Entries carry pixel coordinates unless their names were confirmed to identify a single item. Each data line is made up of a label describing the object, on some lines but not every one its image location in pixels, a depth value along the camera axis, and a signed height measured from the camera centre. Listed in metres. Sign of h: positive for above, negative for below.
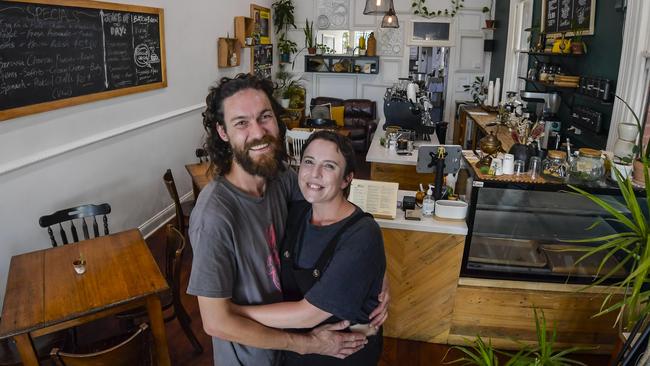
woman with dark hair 1.34 -0.53
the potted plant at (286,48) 8.54 +0.58
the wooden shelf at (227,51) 5.90 +0.36
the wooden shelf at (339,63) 8.46 +0.32
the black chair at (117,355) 1.71 -1.07
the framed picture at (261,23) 7.29 +0.93
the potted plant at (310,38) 8.45 +0.78
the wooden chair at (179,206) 3.57 -1.13
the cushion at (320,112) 7.42 -0.51
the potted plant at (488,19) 7.95 +1.14
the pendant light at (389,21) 5.57 +0.73
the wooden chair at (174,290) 2.54 -1.23
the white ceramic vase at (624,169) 2.44 -0.44
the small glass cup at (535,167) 2.58 -0.46
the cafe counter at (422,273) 2.76 -1.16
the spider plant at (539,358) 1.90 -1.13
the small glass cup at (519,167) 2.61 -0.47
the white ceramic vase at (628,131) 2.63 -0.26
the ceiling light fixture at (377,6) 4.96 +0.81
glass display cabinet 2.67 -0.88
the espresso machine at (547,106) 5.20 -0.25
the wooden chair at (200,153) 4.17 -0.68
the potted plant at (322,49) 8.56 +0.58
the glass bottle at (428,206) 2.86 -0.76
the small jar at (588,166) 2.48 -0.43
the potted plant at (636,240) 1.39 -0.50
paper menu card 2.77 -0.69
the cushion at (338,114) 8.14 -0.58
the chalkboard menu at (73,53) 2.87 +0.17
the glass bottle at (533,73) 5.88 +0.15
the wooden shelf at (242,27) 6.46 +0.72
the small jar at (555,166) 2.55 -0.45
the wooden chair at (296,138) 5.31 -0.67
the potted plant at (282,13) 8.30 +1.19
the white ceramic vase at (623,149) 2.65 -0.36
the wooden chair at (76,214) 2.81 -0.85
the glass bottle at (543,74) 5.23 +0.12
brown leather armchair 8.23 -0.55
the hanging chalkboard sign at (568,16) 4.48 +0.73
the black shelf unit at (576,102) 4.09 -0.16
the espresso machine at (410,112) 4.91 -0.32
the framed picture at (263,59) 7.41 +0.33
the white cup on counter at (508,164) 2.59 -0.45
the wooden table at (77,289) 1.97 -1.01
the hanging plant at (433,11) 8.18 +1.28
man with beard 1.28 -0.44
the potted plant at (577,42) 4.54 +0.42
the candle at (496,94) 6.92 -0.16
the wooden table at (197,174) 3.84 -0.83
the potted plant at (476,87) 8.27 -0.07
